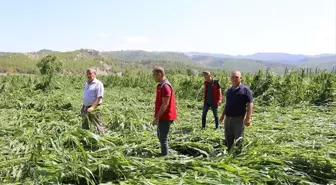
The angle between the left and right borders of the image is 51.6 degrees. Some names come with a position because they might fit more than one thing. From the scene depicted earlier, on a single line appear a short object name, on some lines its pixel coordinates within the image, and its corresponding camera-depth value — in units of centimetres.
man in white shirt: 638
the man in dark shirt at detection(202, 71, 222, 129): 824
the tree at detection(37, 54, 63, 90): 2194
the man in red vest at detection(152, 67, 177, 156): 493
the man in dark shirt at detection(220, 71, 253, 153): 522
